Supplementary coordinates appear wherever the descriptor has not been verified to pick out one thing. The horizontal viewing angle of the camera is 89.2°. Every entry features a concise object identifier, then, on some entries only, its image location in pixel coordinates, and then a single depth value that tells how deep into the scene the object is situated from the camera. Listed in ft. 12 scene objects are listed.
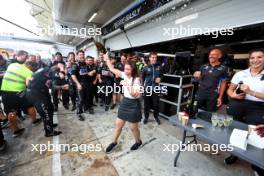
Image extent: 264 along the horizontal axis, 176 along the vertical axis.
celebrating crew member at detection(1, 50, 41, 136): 7.54
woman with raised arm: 6.10
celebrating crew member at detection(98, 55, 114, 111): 12.57
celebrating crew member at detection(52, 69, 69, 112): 11.76
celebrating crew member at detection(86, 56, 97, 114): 11.61
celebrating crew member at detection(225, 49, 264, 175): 5.13
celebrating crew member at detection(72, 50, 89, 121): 10.40
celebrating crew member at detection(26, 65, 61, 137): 7.34
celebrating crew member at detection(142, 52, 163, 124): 9.67
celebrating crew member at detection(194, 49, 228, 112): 7.09
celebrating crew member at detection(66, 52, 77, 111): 10.69
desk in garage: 3.42
